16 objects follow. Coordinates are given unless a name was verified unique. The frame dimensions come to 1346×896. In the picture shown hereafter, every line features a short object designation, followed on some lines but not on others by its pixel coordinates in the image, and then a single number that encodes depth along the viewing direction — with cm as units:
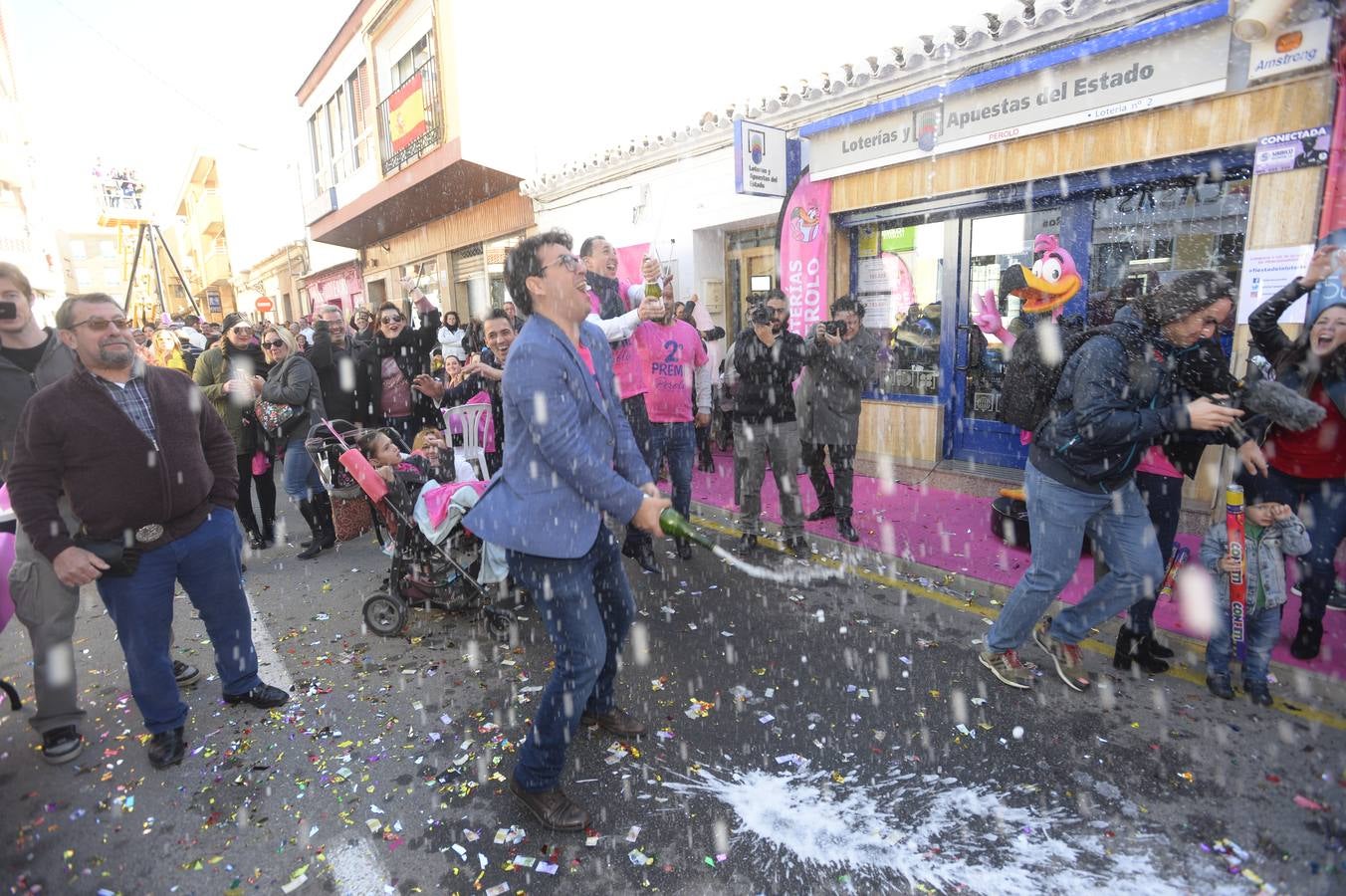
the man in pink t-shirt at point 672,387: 518
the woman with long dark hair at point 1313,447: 331
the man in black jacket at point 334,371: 613
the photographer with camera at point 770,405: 519
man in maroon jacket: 289
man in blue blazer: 230
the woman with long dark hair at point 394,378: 630
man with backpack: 278
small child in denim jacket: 305
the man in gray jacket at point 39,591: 317
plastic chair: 559
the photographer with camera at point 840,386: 552
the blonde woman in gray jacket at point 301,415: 567
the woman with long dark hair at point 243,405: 583
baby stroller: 416
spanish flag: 1502
